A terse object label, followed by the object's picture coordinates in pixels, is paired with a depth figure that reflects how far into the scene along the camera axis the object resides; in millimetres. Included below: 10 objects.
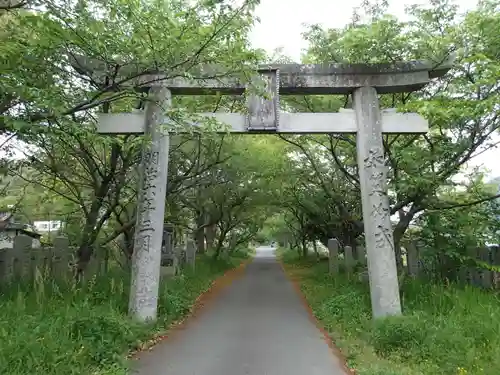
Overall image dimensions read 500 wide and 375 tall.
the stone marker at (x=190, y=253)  16031
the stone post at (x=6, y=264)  7230
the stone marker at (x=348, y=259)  14773
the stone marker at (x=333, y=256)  15570
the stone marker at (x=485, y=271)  9125
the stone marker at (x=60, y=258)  8727
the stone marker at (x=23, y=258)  7586
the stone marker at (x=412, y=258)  11438
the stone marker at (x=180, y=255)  15103
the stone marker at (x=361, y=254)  15044
